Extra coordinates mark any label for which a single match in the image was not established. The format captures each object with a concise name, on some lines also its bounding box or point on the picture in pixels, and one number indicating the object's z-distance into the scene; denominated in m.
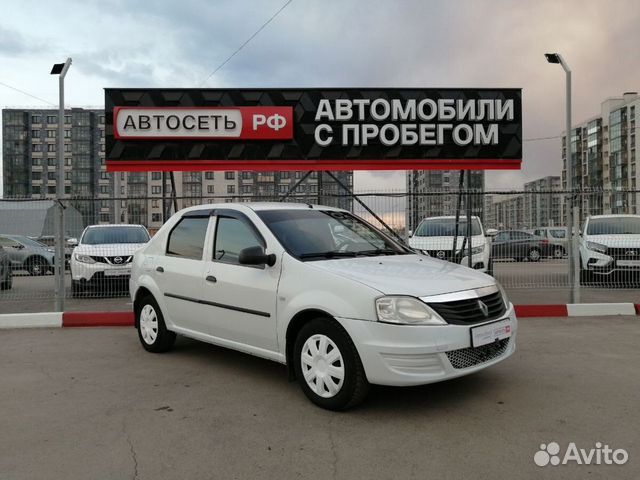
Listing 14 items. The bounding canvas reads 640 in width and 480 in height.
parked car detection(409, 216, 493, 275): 9.18
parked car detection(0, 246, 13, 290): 9.87
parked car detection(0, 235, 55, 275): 9.84
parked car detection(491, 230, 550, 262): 8.94
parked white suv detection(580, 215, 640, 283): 9.35
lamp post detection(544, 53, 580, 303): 8.54
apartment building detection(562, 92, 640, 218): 92.56
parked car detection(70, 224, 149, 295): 9.67
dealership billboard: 10.97
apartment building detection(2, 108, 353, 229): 115.56
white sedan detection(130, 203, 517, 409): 3.73
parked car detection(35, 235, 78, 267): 8.69
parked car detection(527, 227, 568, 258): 8.20
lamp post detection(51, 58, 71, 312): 8.34
